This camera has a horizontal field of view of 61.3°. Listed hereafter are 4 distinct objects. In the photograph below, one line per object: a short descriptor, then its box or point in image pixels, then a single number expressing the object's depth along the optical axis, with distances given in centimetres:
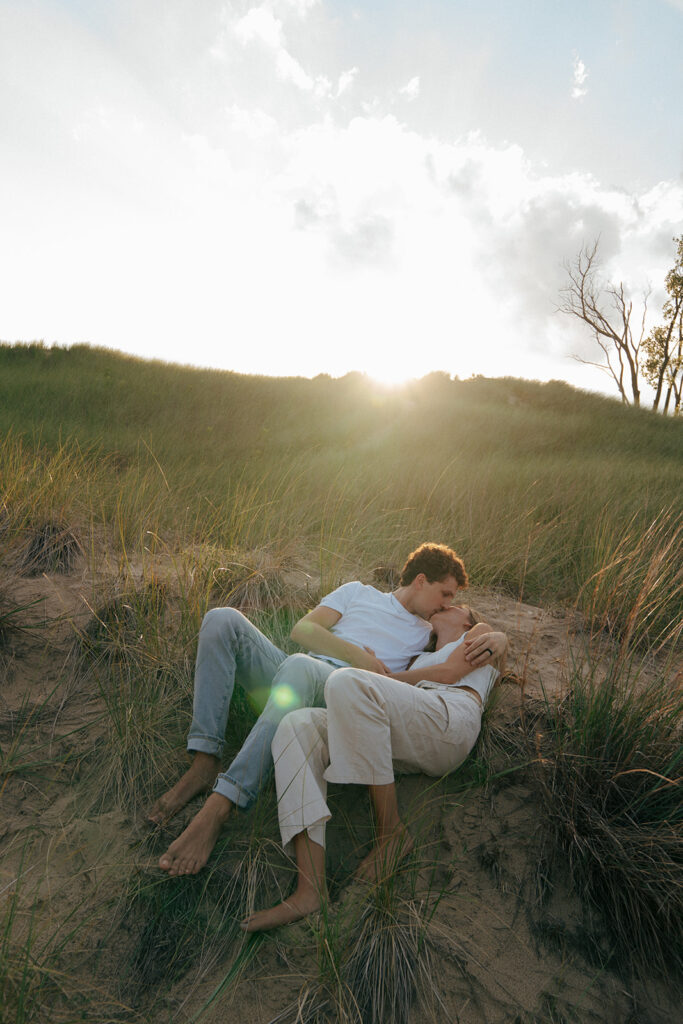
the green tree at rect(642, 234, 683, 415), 2041
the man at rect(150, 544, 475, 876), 226
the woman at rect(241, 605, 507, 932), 205
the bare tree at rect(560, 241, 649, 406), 2189
